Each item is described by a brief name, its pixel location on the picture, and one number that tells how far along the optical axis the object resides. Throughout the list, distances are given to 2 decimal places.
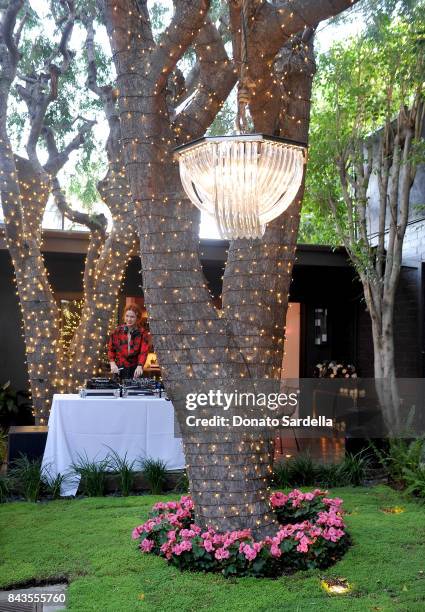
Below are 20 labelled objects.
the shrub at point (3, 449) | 6.95
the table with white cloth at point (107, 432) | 5.88
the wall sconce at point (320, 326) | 12.66
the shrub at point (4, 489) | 5.62
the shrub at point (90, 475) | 5.80
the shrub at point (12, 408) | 9.41
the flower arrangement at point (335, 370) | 11.45
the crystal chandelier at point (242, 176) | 2.61
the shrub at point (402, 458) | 6.22
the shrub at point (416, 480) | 5.82
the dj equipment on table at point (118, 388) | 6.14
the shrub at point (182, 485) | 5.99
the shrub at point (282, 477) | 6.19
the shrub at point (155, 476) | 5.96
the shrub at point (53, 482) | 5.71
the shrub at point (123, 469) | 5.88
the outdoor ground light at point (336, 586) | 3.74
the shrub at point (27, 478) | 5.64
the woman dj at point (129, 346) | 6.80
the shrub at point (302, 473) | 6.34
